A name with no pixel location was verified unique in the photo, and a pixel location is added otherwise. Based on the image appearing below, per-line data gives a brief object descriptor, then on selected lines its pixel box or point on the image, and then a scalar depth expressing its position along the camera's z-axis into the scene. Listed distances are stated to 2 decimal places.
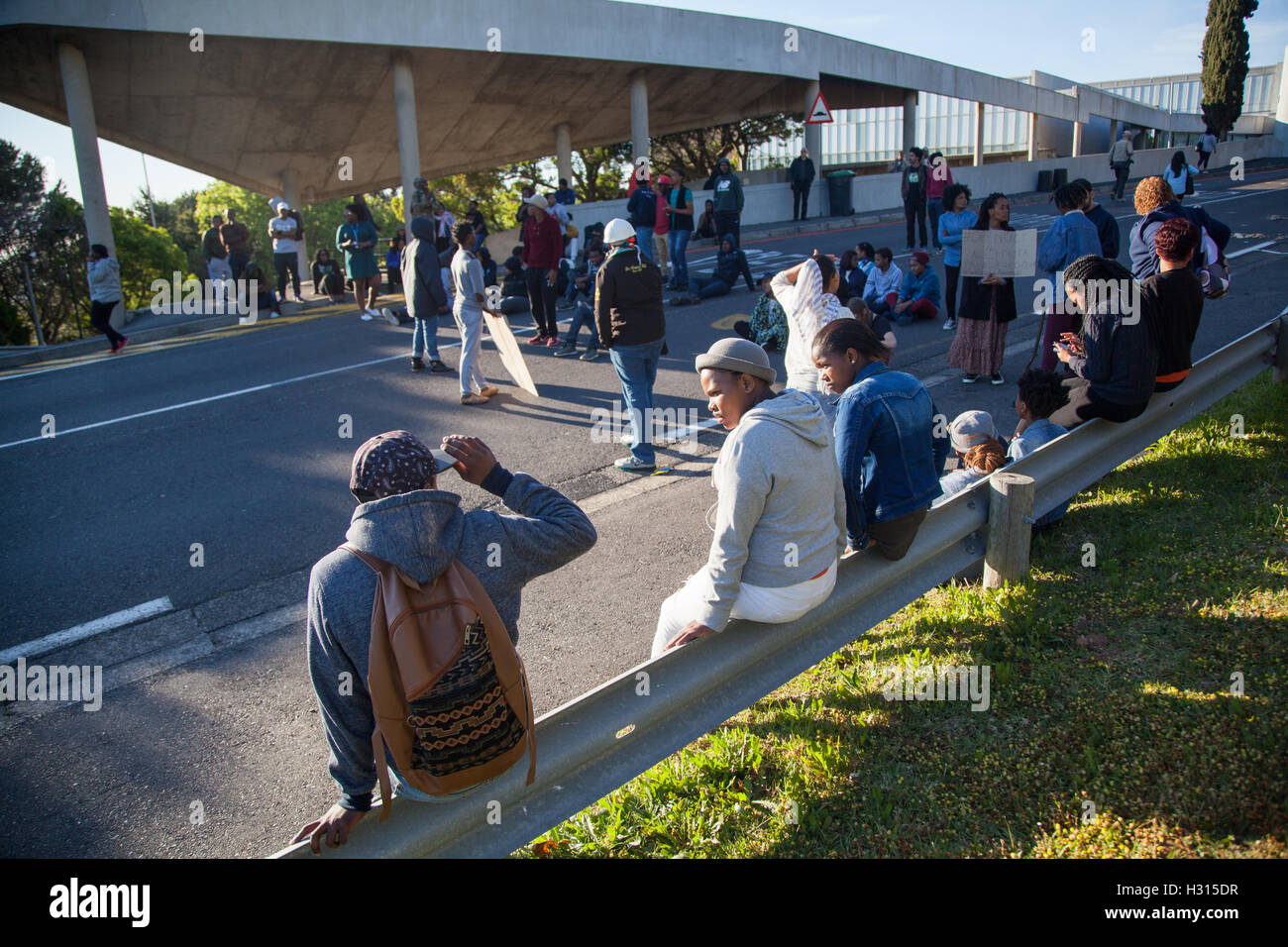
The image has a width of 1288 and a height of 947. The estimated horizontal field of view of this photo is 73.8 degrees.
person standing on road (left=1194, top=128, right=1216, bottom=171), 29.98
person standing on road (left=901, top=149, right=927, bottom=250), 17.73
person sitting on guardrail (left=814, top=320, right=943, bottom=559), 3.69
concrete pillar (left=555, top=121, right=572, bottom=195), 30.95
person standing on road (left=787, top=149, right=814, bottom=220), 24.61
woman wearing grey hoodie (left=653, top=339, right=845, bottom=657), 3.17
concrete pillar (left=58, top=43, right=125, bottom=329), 16.70
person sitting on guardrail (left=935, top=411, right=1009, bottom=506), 5.02
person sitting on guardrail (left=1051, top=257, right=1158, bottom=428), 5.12
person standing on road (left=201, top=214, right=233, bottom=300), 18.05
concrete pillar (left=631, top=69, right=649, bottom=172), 25.41
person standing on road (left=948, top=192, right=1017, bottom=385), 8.40
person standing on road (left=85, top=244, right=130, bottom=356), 14.65
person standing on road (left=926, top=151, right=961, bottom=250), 16.72
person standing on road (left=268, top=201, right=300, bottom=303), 17.17
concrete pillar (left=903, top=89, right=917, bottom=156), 32.34
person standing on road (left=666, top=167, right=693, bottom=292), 15.41
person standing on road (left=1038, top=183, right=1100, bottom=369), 7.25
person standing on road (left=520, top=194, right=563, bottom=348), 11.95
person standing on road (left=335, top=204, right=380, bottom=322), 14.91
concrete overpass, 17.48
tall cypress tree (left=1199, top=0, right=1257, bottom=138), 41.56
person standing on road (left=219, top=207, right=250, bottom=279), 16.83
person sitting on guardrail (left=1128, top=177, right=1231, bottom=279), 6.84
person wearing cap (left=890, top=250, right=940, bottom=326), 11.81
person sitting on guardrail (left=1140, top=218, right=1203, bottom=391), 5.49
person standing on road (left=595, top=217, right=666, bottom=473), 7.42
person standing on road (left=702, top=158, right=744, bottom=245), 15.86
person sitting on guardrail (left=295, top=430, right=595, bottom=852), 2.38
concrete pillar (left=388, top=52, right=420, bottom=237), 20.70
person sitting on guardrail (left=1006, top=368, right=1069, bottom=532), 5.36
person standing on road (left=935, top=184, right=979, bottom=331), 10.03
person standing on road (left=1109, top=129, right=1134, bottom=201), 25.20
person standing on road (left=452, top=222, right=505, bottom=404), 9.32
